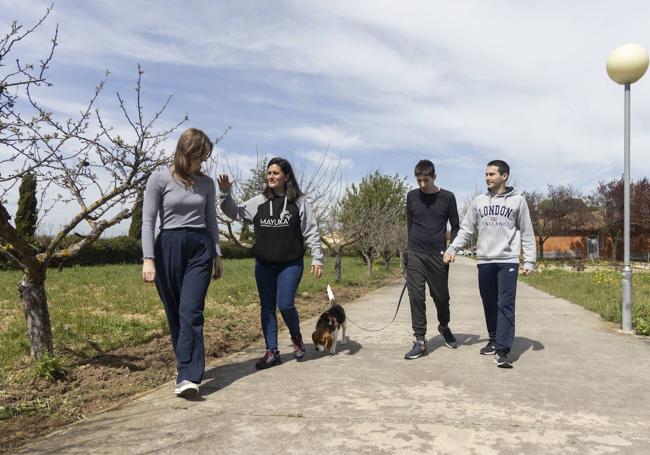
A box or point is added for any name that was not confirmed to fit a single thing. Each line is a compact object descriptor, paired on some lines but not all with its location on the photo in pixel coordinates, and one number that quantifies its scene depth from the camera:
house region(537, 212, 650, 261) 44.94
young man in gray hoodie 5.08
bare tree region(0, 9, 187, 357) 4.16
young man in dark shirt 5.37
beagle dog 5.30
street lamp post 7.04
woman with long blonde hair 3.90
